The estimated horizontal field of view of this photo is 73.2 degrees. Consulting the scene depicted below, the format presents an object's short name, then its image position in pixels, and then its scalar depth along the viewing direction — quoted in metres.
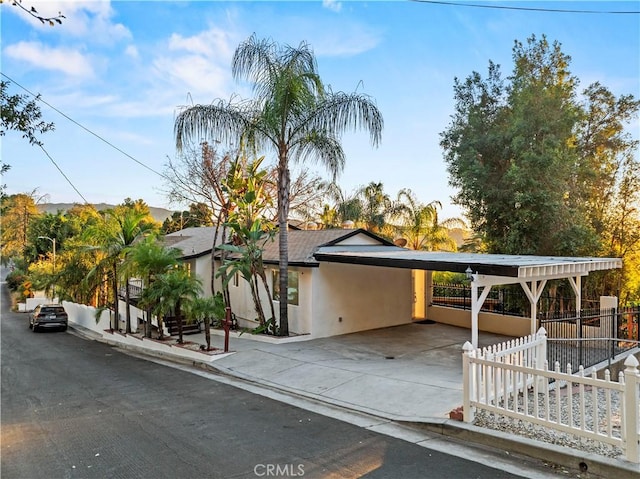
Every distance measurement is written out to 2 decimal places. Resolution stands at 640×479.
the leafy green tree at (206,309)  12.30
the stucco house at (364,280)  10.15
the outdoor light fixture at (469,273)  8.86
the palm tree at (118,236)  16.80
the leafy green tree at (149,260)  13.72
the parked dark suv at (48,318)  23.17
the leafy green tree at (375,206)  26.02
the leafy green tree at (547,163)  13.98
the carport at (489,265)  8.73
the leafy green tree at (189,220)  23.78
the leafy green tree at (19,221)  44.84
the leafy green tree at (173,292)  12.75
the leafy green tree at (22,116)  5.87
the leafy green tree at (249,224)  13.92
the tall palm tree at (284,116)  12.96
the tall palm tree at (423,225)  24.86
